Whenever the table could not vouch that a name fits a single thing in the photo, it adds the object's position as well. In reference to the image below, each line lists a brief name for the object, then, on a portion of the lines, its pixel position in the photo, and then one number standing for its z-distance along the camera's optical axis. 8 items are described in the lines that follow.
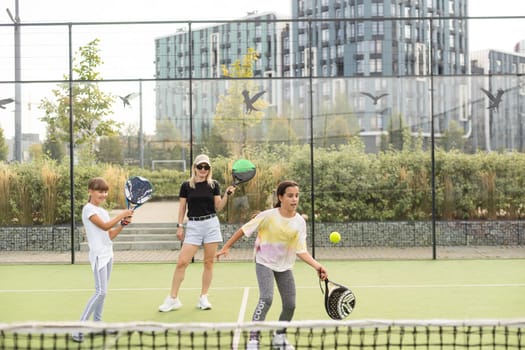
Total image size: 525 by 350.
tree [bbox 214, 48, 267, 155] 12.15
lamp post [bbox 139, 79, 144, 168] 12.34
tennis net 3.86
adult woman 6.61
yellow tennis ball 8.61
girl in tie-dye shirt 5.00
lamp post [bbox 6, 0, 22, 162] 11.31
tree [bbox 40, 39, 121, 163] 12.12
